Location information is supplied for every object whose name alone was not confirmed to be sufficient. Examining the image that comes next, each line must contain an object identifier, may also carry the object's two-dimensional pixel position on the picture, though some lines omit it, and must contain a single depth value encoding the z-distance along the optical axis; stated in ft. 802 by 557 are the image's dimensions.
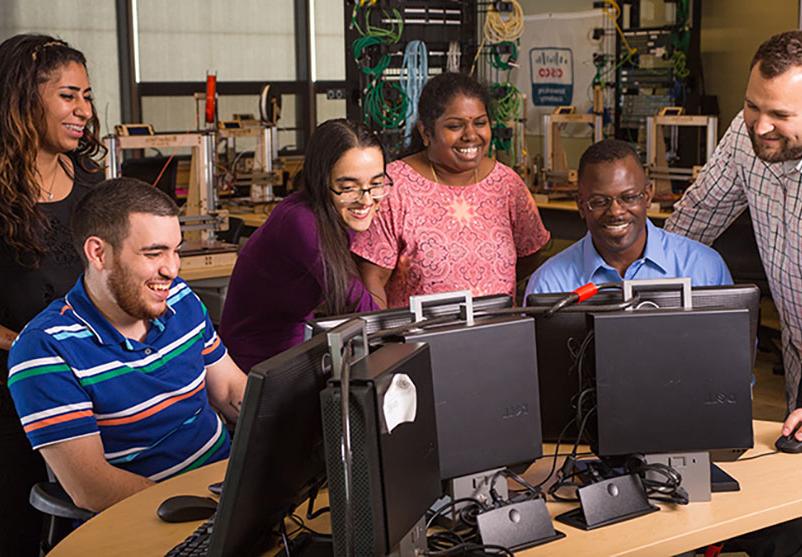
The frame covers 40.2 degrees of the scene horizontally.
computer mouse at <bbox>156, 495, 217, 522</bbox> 6.30
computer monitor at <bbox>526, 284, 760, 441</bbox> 6.48
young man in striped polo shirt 6.62
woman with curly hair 8.13
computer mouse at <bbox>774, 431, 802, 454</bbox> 7.35
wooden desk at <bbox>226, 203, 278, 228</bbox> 18.16
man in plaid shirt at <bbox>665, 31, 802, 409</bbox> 8.50
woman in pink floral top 9.77
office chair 6.69
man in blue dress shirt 8.51
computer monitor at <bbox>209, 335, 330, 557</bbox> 4.79
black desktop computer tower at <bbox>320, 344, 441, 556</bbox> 4.65
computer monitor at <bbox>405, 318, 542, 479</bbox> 5.79
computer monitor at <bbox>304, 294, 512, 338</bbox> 5.92
